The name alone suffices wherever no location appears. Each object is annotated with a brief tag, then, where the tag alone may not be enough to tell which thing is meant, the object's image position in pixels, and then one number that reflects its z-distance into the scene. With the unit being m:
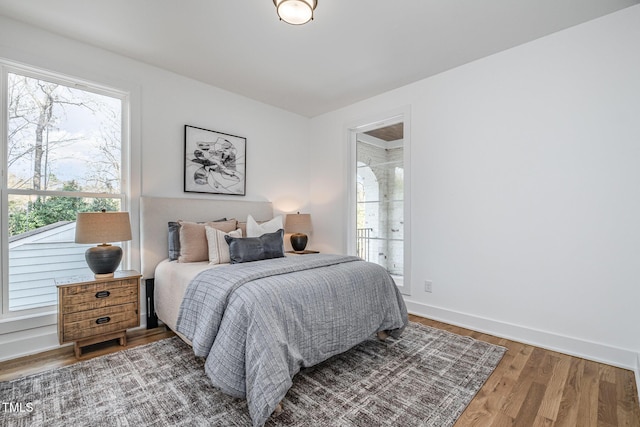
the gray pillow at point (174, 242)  2.88
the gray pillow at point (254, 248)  2.60
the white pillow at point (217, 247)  2.67
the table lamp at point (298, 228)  3.93
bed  1.58
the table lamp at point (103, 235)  2.31
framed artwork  3.32
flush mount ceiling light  1.95
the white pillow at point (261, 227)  3.16
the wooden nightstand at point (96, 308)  2.22
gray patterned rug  1.59
